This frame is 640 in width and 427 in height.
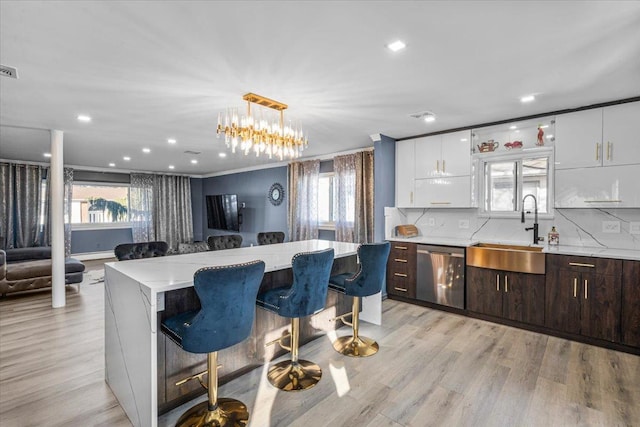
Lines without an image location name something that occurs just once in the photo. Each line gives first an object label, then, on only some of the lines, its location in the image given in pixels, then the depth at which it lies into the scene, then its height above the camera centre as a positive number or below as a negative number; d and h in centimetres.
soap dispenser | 360 -32
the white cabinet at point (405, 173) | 466 +60
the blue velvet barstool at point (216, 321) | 170 -65
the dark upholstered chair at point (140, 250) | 297 -38
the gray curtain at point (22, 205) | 682 +16
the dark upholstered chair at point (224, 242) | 379 -39
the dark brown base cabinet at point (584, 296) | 297 -87
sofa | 462 -98
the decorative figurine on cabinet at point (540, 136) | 365 +89
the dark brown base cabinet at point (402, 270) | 430 -85
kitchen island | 180 -86
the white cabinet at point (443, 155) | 415 +79
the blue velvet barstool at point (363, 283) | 279 -68
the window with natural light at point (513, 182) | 370 +37
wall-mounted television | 812 -1
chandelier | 299 +79
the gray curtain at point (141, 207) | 877 +14
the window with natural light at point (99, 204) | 840 +23
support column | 423 -5
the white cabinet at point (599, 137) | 307 +78
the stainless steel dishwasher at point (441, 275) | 390 -84
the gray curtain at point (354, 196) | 534 +27
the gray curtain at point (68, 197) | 759 +39
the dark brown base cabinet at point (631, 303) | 287 -87
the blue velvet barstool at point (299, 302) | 223 -69
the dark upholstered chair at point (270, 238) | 462 -40
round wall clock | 715 +42
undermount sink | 337 -54
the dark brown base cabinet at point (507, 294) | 339 -97
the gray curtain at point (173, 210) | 909 +6
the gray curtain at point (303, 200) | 627 +25
